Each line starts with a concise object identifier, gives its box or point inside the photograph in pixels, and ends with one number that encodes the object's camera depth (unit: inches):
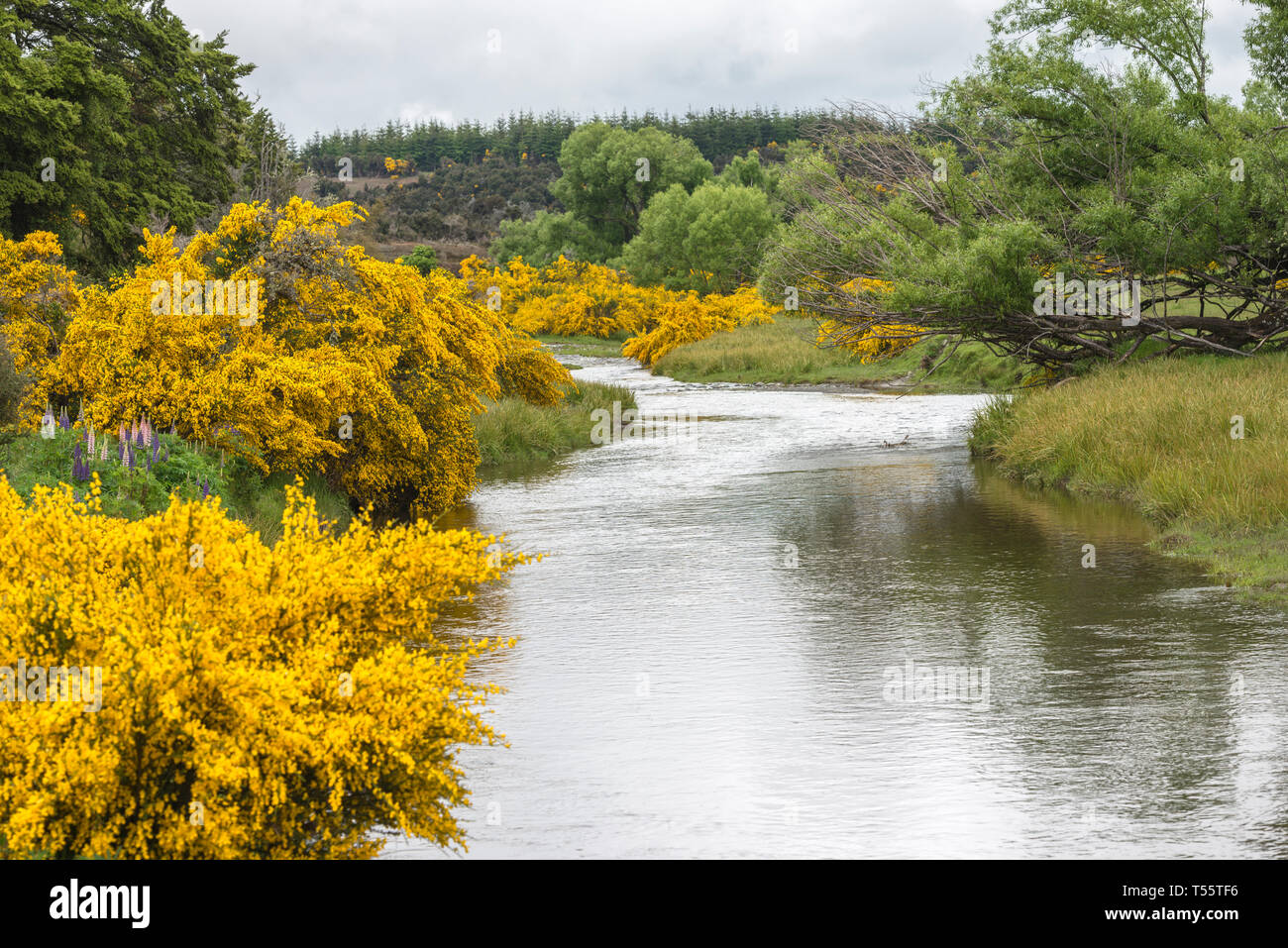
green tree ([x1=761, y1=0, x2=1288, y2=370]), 841.5
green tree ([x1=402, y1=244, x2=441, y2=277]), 2876.5
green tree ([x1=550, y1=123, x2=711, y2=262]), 3358.8
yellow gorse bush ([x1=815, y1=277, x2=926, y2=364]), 933.2
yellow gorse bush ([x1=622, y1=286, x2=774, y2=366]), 2054.6
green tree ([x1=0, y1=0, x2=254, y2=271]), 1058.1
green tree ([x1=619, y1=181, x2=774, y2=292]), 2714.1
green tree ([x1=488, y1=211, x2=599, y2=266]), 3339.1
